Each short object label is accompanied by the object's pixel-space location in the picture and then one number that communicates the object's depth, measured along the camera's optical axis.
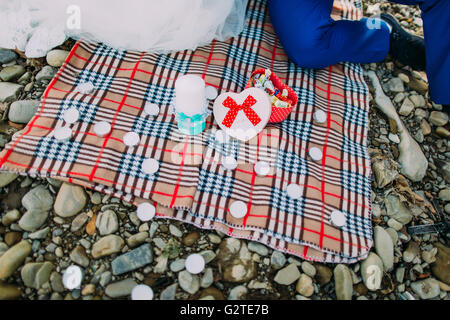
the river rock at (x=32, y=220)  1.48
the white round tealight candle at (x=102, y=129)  1.63
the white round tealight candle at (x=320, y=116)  1.89
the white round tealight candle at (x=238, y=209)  1.54
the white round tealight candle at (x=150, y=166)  1.59
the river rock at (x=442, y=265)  1.62
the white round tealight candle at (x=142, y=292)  1.37
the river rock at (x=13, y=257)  1.37
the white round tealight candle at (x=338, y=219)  1.59
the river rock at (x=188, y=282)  1.42
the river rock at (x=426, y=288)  1.56
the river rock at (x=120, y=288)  1.37
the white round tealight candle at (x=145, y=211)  1.52
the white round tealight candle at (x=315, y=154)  1.76
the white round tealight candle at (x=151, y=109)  1.76
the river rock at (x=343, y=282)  1.50
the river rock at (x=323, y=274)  1.52
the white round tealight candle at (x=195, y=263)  1.46
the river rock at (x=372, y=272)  1.54
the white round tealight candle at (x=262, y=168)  1.67
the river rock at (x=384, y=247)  1.60
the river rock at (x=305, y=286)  1.48
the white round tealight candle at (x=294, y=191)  1.63
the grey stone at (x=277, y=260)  1.52
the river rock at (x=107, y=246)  1.46
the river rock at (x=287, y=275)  1.49
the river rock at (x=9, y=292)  1.32
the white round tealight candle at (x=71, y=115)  1.63
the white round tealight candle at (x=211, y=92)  1.83
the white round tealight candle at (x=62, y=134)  1.58
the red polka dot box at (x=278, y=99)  1.73
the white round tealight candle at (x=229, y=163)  1.66
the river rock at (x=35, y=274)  1.36
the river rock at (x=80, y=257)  1.43
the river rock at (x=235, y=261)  1.48
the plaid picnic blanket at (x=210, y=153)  1.54
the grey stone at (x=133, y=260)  1.43
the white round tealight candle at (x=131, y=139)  1.64
